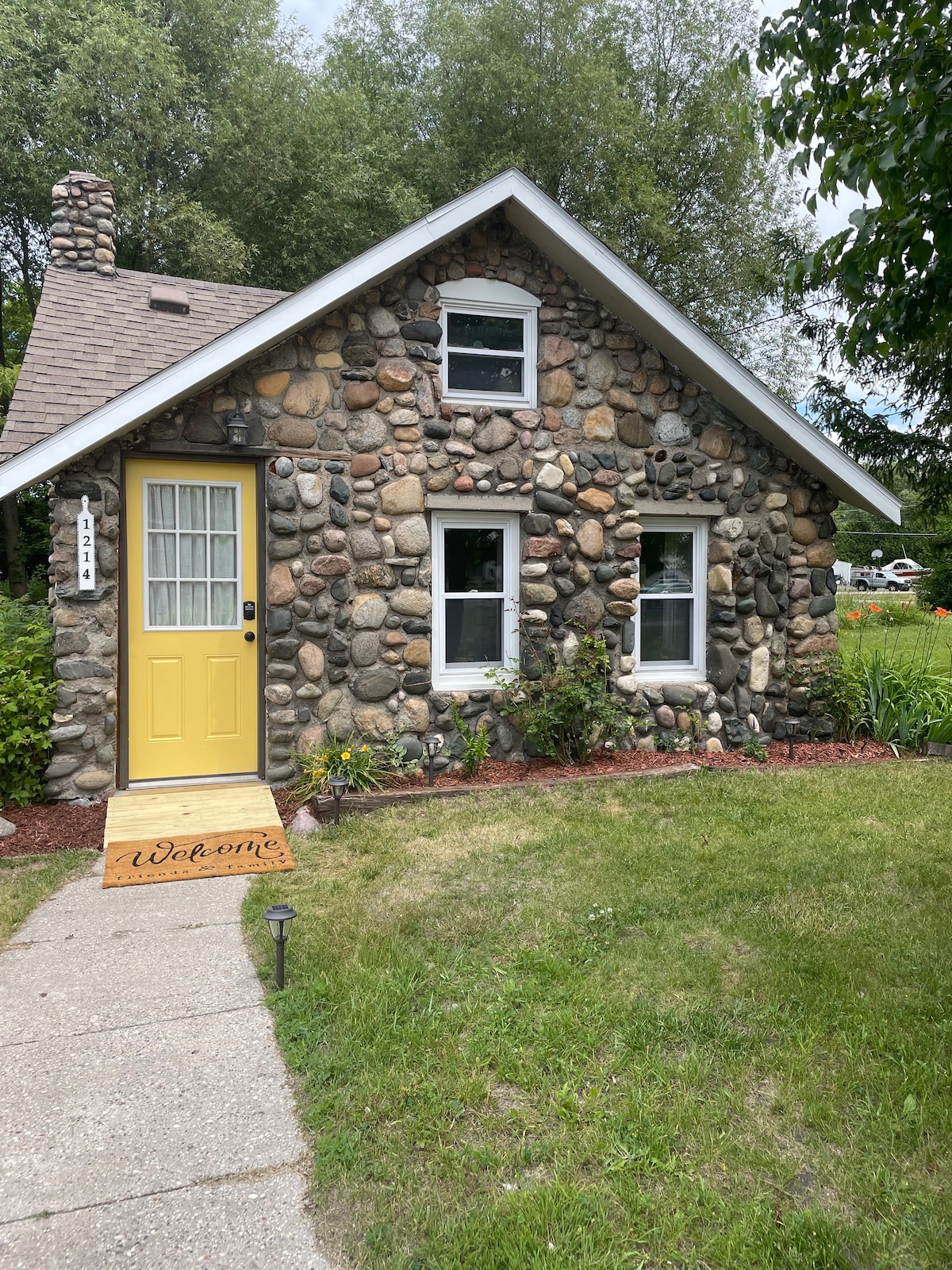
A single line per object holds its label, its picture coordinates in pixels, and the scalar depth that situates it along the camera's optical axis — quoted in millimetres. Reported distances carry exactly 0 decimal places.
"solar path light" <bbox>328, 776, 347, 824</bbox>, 5742
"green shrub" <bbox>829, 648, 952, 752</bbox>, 8430
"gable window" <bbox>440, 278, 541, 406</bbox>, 7320
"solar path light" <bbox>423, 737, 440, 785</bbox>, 6715
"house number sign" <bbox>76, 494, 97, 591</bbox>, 6230
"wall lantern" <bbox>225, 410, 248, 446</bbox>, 6547
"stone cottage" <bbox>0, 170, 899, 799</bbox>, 6457
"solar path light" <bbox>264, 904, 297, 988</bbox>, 3459
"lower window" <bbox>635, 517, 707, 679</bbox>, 8164
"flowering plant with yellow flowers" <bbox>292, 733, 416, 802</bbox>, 6543
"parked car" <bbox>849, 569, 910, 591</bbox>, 40250
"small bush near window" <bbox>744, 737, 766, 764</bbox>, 7828
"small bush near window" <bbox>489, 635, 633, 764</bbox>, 7281
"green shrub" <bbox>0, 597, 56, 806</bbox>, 6023
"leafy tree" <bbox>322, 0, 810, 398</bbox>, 18703
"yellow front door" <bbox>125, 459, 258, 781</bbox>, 6645
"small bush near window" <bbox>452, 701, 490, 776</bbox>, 7039
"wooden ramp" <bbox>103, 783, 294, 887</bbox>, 5199
